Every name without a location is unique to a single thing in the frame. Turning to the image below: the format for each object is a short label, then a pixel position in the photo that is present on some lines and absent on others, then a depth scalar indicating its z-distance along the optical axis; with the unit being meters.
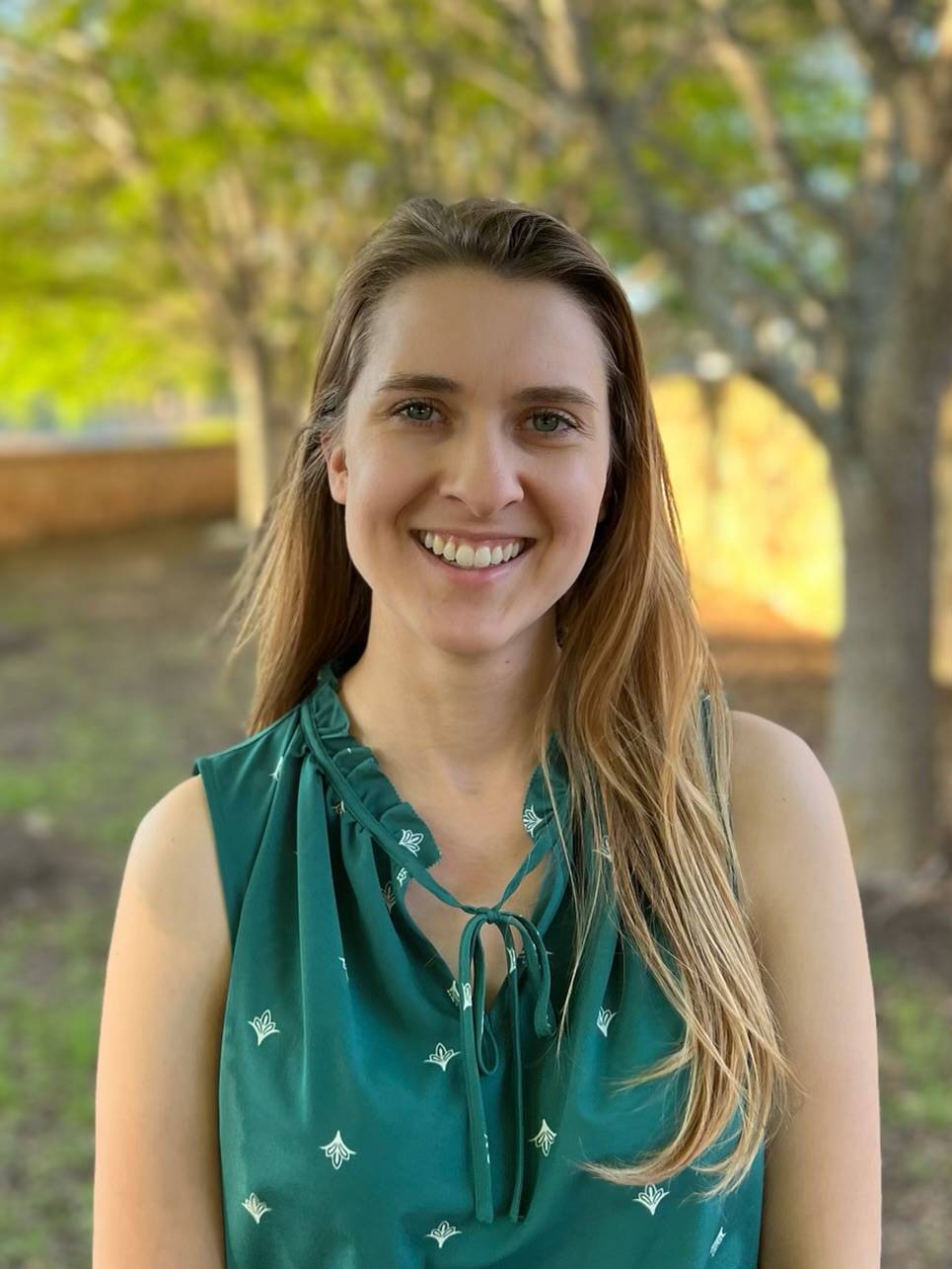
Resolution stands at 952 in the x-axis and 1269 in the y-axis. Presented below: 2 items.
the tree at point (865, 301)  4.27
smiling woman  1.38
